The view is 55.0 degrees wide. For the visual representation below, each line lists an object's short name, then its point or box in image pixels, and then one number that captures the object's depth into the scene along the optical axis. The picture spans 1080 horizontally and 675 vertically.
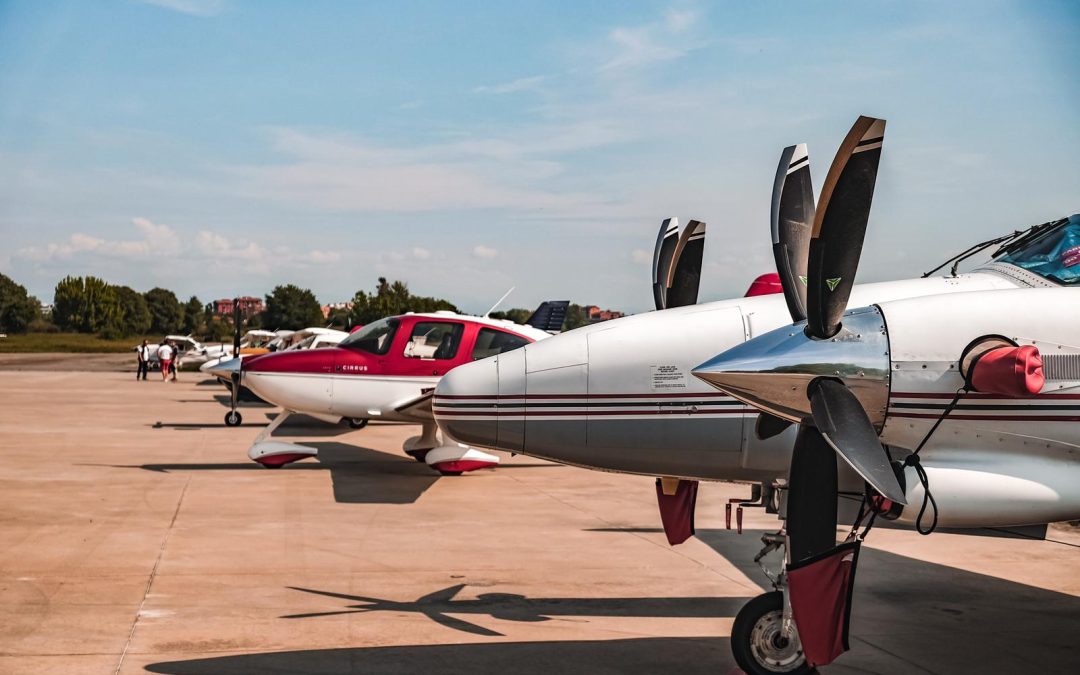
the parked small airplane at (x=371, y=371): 14.70
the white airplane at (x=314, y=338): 25.89
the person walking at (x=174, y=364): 41.88
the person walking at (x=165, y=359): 41.81
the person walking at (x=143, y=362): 42.14
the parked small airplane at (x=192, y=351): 48.56
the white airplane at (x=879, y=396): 4.98
